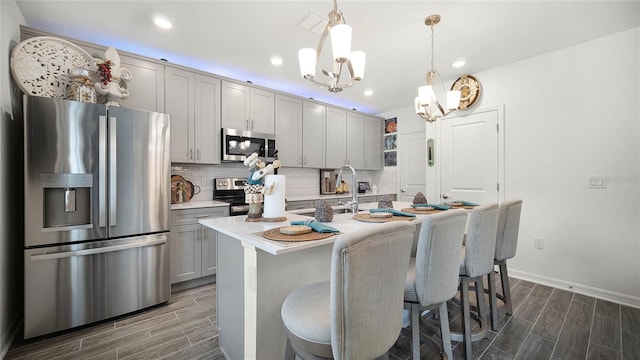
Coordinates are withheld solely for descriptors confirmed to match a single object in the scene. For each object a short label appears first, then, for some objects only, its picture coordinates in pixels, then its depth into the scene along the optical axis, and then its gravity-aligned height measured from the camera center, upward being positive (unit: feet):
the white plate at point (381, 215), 6.07 -0.83
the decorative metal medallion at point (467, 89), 11.54 +4.06
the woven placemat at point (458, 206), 7.63 -0.81
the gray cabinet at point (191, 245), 9.05 -2.35
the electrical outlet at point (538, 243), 10.03 -2.50
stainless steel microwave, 10.92 +1.58
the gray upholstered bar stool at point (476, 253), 5.56 -1.63
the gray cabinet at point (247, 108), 11.03 +3.24
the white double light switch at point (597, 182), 8.71 -0.13
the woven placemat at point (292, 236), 4.00 -0.90
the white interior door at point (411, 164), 15.81 +0.98
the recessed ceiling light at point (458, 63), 10.37 +4.72
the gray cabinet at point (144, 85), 8.85 +3.38
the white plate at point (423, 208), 7.11 -0.80
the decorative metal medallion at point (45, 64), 6.72 +3.25
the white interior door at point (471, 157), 11.21 +1.01
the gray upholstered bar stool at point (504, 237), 6.75 -1.55
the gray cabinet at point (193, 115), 9.73 +2.58
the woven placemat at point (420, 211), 6.78 -0.85
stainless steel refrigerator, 6.40 -0.84
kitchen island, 4.34 -1.88
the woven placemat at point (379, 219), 5.80 -0.89
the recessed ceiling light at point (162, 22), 7.53 +4.71
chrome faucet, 6.65 -0.64
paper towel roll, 5.41 -0.43
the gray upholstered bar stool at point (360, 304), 2.97 -1.52
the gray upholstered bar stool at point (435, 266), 4.34 -1.50
